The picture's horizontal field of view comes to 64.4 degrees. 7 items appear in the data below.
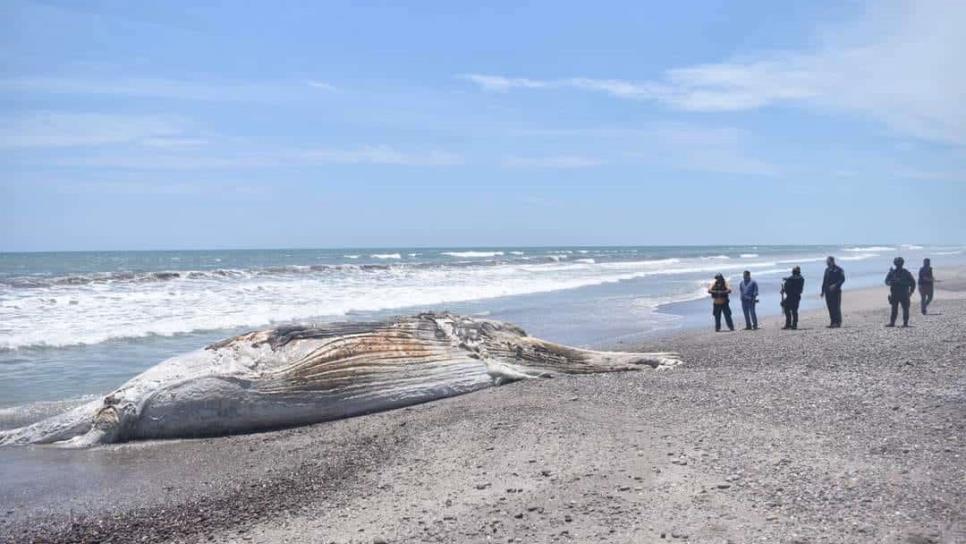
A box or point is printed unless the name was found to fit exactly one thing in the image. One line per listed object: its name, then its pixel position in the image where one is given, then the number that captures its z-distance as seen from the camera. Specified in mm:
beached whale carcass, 7652
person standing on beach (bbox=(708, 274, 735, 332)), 15711
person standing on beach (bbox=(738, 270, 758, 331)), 15586
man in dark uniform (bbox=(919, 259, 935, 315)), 17047
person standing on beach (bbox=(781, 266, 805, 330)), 15125
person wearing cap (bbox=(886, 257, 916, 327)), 14586
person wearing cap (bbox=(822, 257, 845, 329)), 15062
